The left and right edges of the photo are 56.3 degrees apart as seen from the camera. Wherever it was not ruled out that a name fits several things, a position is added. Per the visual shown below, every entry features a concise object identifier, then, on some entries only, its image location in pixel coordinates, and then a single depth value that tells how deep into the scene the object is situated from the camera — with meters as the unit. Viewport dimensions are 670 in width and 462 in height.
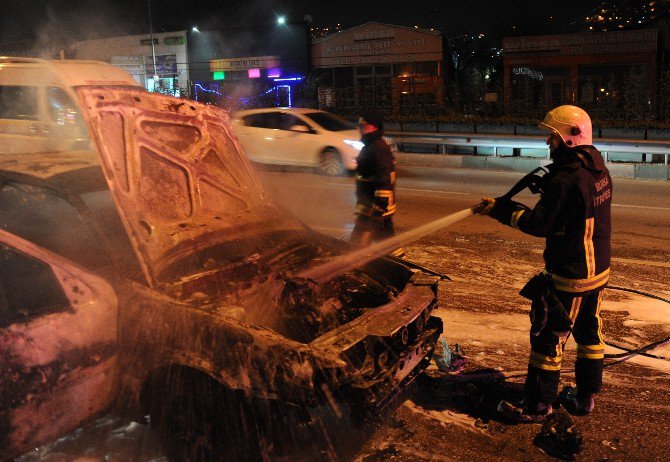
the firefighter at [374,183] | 5.58
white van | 11.01
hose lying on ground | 4.63
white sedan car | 14.21
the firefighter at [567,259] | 3.61
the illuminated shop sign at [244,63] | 37.81
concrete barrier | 14.18
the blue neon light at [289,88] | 34.39
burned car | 2.96
